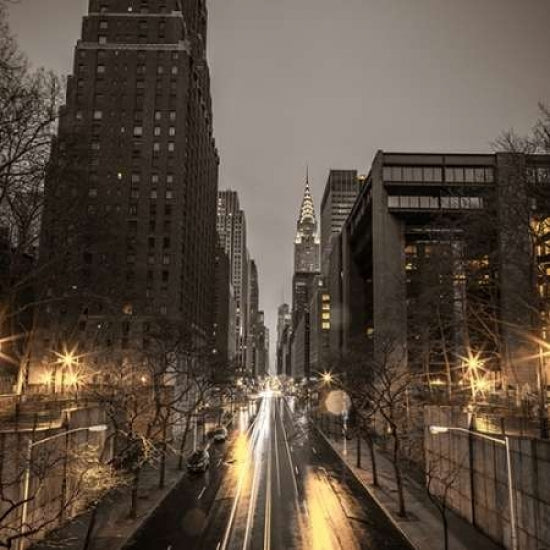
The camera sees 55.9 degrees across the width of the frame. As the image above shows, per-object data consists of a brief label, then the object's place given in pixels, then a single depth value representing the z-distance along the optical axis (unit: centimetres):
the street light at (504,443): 1931
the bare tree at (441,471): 2909
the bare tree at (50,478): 2083
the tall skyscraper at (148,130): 9025
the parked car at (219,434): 6357
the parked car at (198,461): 4397
